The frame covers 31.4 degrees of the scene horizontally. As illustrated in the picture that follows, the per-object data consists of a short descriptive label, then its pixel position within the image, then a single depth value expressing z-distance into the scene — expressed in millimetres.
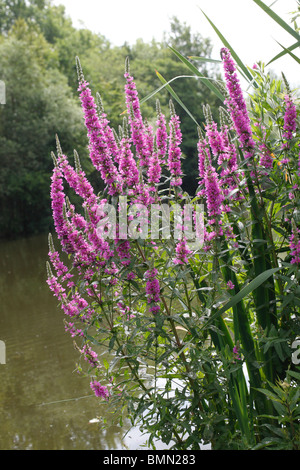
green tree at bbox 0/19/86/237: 30516
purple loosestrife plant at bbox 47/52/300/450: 2639
